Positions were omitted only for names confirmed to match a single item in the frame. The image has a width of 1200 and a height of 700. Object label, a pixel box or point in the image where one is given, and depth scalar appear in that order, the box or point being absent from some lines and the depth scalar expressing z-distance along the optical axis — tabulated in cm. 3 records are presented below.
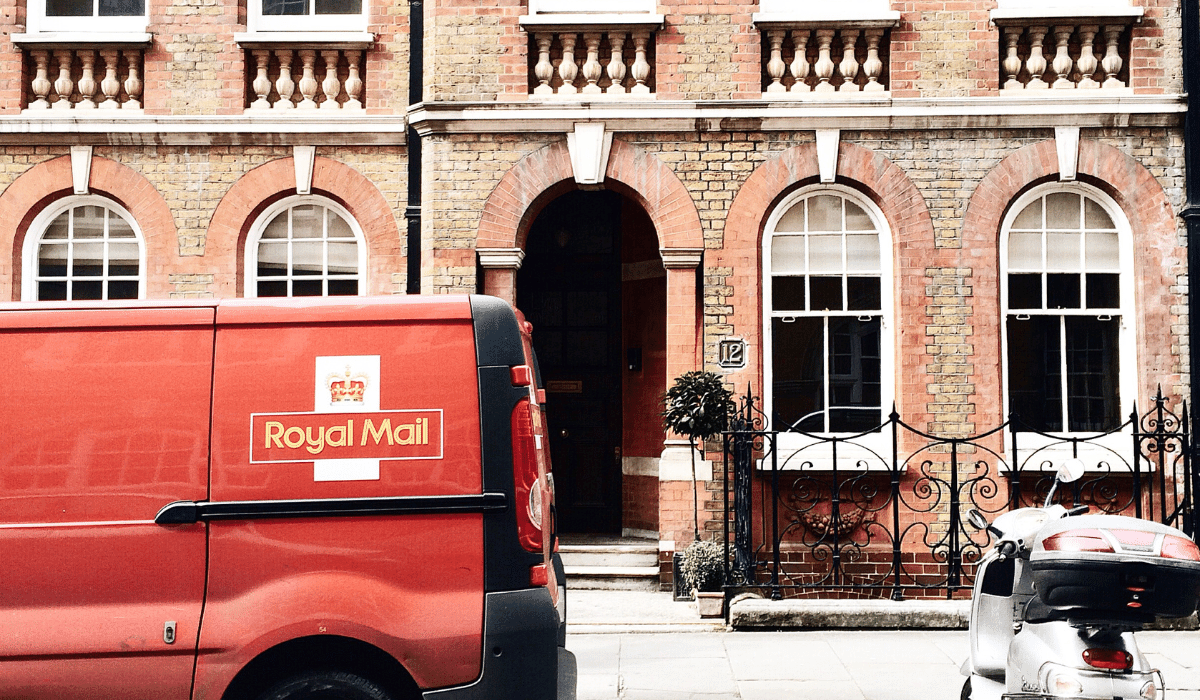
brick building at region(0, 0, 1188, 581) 1000
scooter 414
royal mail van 428
